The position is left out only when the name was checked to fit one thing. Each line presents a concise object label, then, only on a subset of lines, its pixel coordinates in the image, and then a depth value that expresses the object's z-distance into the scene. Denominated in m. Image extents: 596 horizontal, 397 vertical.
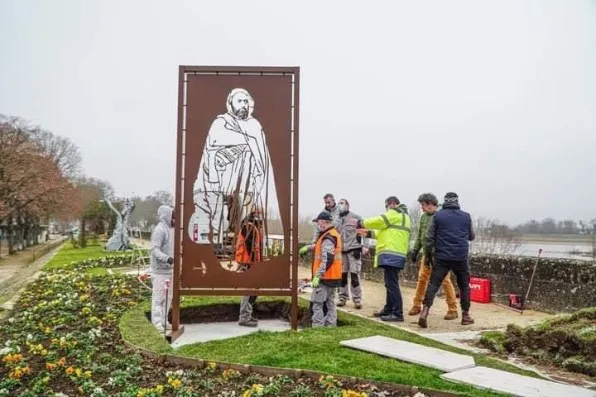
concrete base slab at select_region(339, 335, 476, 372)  5.22
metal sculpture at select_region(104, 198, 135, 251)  29.27
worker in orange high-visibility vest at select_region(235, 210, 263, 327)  7.76
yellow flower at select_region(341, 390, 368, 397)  4.36
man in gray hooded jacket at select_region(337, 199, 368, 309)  9.52
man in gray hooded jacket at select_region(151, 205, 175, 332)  8.08
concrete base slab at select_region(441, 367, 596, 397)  4.39
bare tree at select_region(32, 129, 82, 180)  54.18
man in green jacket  8.27
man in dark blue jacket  7.64
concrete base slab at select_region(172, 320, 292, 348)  7.73
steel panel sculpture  7.59
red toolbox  10.05
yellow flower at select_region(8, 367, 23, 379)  5.25
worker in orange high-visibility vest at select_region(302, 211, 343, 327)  7.47
